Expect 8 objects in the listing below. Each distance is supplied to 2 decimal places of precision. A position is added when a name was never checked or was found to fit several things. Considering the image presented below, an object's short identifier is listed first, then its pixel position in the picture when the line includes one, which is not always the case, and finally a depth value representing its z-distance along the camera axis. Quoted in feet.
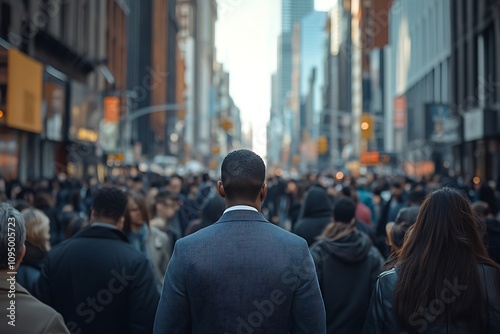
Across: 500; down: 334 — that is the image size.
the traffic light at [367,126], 173.48
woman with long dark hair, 12.89
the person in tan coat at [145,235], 26.05
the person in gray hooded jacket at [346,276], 20.10
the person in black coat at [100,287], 17.07
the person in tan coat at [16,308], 10.75
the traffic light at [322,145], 256.91
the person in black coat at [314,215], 28.14
